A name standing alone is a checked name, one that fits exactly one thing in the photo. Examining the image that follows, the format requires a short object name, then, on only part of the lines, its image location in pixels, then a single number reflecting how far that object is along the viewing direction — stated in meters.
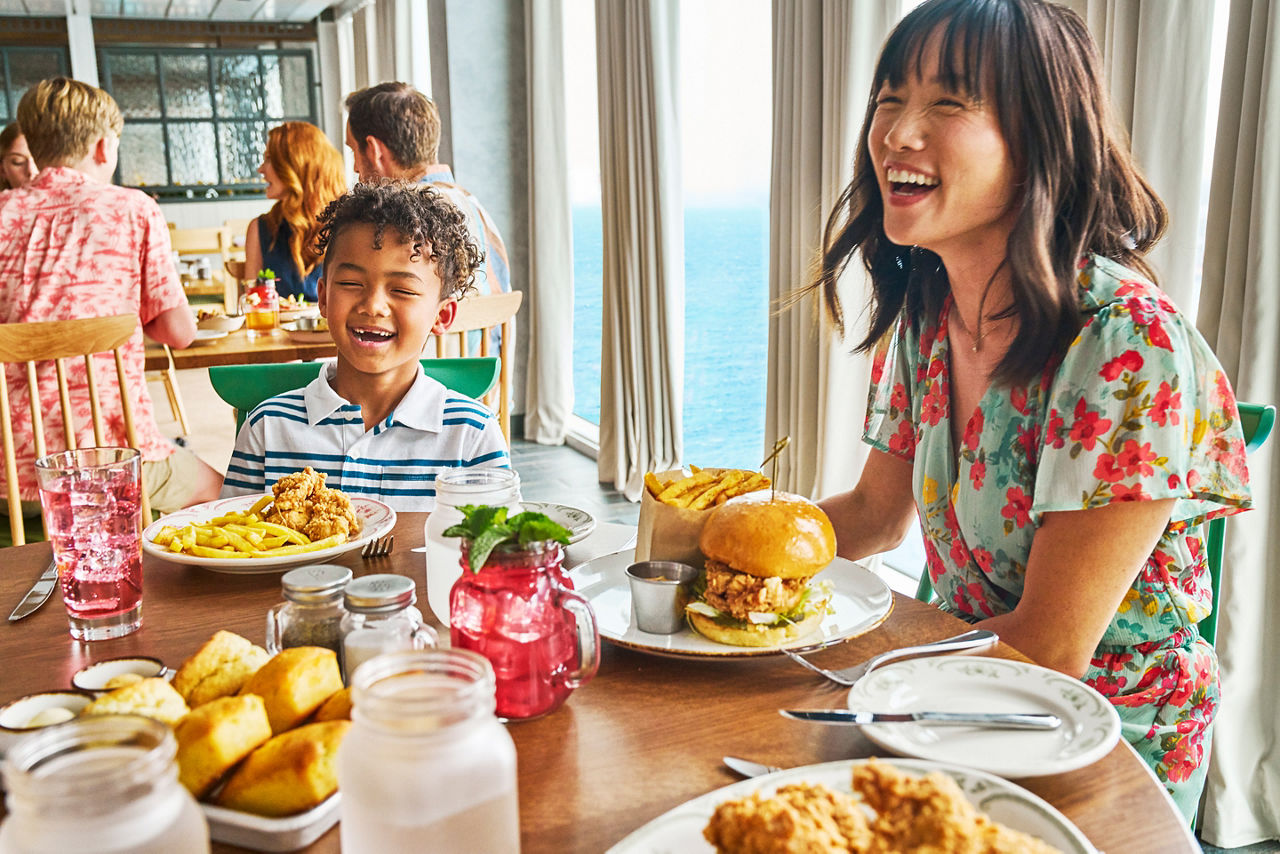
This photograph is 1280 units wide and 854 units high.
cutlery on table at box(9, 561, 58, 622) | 1.10
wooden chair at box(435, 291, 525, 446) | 3.01
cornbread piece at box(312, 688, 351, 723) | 0.71
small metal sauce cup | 1.00
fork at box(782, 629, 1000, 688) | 0.92
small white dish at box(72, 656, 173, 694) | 0.83
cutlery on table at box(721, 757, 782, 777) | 0.75
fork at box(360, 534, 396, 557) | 1.26
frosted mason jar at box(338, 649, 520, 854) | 0.53
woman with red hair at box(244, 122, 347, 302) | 4.20
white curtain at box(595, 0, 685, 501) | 4.16
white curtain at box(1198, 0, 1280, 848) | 1.79
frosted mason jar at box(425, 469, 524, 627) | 0.97
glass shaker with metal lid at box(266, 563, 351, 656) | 0.82
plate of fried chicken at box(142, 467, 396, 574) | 1.19
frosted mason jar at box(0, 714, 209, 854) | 0.45
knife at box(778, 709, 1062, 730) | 0.80
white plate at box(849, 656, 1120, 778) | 0.76
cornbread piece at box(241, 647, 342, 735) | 0.71
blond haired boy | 2.76
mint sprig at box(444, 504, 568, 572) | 0.75
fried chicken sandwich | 0.98
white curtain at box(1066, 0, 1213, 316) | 1.91
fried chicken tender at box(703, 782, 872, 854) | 0.52
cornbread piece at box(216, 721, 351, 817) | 0.65
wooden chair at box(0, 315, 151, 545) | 2.40
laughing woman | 1.15
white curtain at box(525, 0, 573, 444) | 5.36
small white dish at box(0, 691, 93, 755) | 0.74
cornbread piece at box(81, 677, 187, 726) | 0.71
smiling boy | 1.75
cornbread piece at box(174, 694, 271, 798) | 0.65
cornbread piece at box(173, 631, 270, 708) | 0.77
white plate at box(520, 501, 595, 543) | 1.28
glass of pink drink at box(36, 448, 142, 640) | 1.00
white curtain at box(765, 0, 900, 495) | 2.88
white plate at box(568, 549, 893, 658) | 0.95
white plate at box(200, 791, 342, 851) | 0.64
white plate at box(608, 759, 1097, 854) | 0.63
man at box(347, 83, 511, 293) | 3.50
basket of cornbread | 0.65
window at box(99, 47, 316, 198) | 11.27
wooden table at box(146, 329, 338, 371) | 3.06
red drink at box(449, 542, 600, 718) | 0.79
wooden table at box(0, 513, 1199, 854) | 0.71
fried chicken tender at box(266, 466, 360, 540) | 1.27
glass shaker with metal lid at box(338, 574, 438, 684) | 0.76
